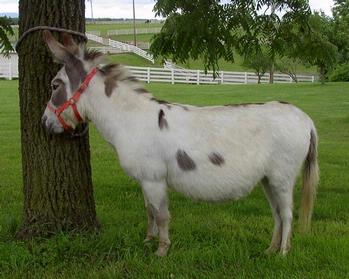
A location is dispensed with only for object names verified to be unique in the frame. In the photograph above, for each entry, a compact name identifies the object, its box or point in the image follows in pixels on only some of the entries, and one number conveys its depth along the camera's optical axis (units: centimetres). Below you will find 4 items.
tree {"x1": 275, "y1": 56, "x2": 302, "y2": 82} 4341
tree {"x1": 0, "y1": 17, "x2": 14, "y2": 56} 606
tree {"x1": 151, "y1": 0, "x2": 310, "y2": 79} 662
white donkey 445
